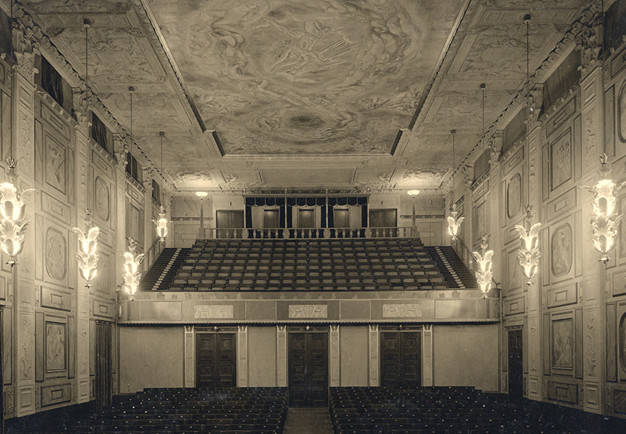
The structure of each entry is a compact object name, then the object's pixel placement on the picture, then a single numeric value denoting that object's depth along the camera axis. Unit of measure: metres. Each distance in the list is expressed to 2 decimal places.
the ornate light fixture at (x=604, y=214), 8.38
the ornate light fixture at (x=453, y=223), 16.31
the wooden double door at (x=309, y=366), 17.27
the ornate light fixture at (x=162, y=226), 17.46
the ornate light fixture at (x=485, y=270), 14.06
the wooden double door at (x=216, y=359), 17.22
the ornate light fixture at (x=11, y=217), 8.23
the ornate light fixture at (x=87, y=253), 10.71
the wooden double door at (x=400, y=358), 17.23
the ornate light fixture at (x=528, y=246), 10.59
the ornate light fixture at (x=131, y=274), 14.23
